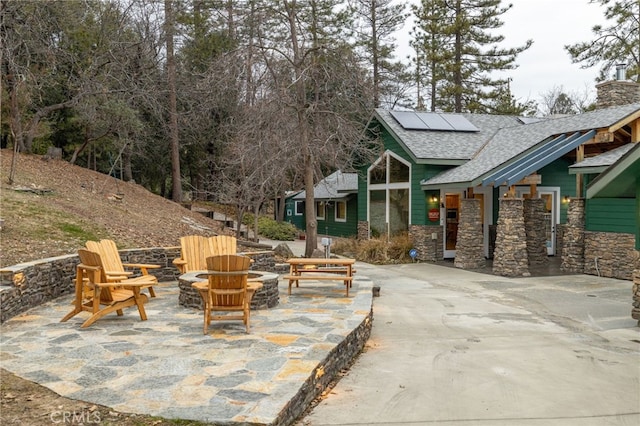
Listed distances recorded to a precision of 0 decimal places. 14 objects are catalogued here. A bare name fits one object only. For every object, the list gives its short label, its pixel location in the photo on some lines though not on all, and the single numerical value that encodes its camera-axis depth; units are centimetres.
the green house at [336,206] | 2278
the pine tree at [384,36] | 2812
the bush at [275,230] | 2317
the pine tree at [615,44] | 2273
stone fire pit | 731
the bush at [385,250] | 1578
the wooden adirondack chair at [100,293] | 612
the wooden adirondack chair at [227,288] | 602
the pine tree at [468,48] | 2827
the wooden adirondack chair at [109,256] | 688
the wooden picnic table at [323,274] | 848
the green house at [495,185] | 1254
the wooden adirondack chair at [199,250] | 873
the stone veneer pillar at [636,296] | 752
